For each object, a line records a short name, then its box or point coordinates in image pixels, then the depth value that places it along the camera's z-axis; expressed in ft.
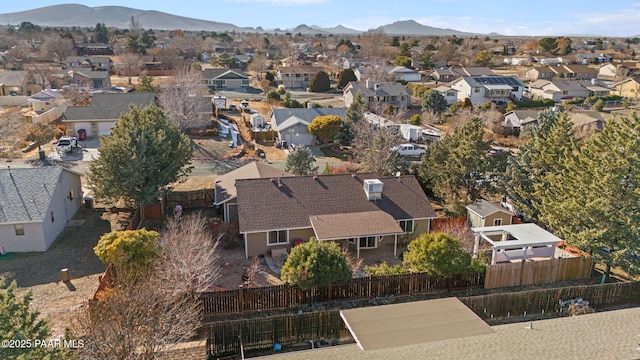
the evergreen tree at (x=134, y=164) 96.43
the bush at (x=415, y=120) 214.28
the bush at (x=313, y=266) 69.72
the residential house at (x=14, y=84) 251.39
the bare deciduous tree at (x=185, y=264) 64.90
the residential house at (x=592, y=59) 463.83
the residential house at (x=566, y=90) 282.97
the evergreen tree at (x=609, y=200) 76.02
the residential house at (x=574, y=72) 349.33
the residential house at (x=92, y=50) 443.32
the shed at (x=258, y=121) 192.03
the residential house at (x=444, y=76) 344.08
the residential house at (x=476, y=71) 310.45
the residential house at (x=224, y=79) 300.61
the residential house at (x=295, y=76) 325.42
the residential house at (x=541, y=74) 344.53
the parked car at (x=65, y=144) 152.46
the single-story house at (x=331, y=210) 88.94
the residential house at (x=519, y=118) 203.62
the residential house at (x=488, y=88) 265.13
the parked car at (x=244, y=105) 233.35
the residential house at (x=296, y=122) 176.04
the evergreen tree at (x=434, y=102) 231.09
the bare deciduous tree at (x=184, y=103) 174.50
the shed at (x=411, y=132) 183.32
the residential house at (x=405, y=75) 333.09
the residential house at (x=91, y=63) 349.74
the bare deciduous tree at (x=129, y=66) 341.62
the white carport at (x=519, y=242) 85.61
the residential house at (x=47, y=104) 195.11
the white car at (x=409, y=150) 165.21
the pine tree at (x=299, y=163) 124.06
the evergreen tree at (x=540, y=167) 96.12
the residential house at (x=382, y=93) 246.27
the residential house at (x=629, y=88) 279.12
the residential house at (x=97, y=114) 170.19
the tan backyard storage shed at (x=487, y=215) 99.50
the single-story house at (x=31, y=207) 86.53
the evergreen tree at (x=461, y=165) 110.11
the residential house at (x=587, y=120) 169.80
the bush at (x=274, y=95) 258.37
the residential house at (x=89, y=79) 261.03
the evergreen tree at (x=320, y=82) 305.94
